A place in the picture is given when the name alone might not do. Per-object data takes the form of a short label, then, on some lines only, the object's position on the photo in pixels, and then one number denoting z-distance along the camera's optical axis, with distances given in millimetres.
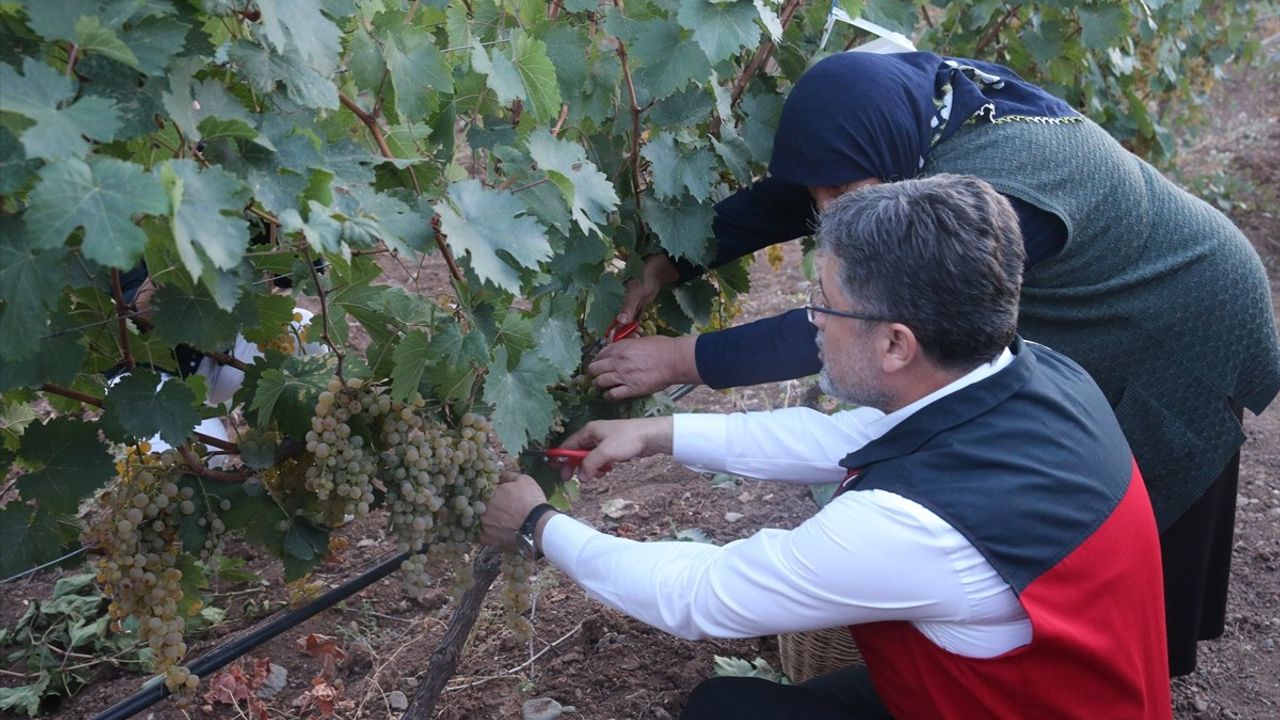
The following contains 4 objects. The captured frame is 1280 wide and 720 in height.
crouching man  1764
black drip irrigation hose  2354
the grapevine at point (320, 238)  1335
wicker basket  2982
